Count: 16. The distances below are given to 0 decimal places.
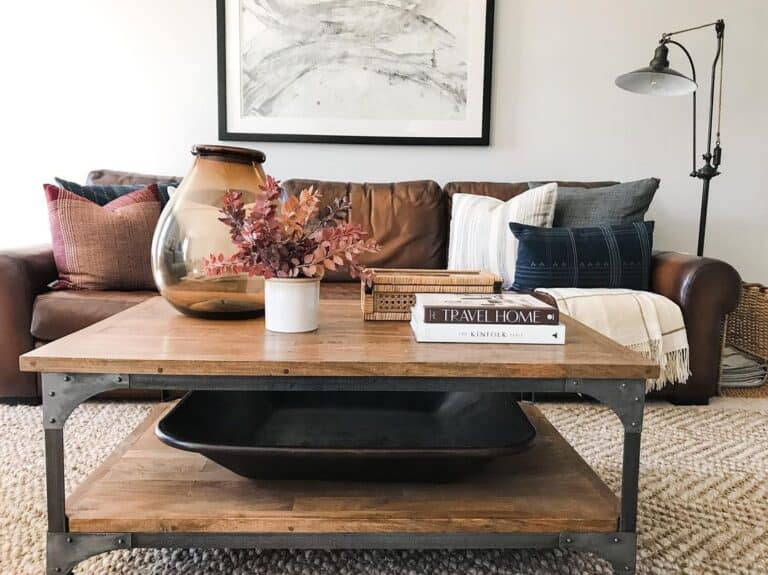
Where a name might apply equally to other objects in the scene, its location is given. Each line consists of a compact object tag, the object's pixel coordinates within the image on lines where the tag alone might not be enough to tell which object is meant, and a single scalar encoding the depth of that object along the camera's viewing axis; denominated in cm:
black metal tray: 87
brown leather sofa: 175
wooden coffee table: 80
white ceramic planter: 97
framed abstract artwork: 254
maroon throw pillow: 190
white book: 93
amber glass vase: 110
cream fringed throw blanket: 178
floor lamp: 215
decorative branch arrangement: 95
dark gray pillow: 217
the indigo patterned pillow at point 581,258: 195
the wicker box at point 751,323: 226
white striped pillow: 210
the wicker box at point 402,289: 112
